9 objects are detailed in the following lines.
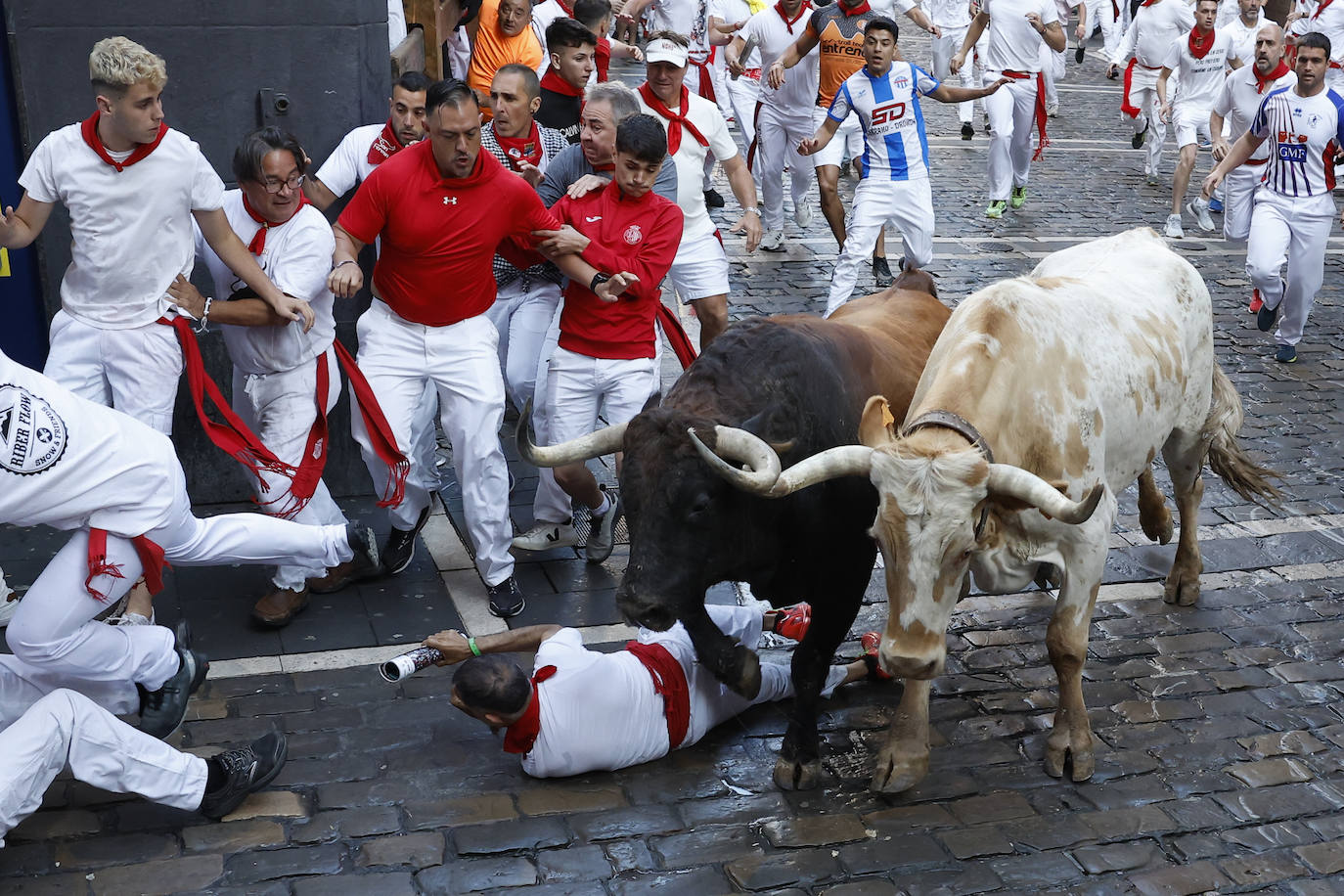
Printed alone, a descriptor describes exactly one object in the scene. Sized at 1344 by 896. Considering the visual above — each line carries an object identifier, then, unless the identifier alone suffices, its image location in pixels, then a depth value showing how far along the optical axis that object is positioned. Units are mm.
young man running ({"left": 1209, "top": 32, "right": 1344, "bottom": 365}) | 11078
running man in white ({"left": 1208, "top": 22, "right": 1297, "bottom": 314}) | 12703
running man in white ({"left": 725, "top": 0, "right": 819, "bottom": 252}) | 13234
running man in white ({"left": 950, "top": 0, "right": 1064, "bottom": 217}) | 14875
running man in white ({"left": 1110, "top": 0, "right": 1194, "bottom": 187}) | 17047
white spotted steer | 4672
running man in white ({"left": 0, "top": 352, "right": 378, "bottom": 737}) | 4703
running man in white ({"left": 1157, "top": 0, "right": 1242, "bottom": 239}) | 15836
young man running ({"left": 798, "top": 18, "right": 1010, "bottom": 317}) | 11133
